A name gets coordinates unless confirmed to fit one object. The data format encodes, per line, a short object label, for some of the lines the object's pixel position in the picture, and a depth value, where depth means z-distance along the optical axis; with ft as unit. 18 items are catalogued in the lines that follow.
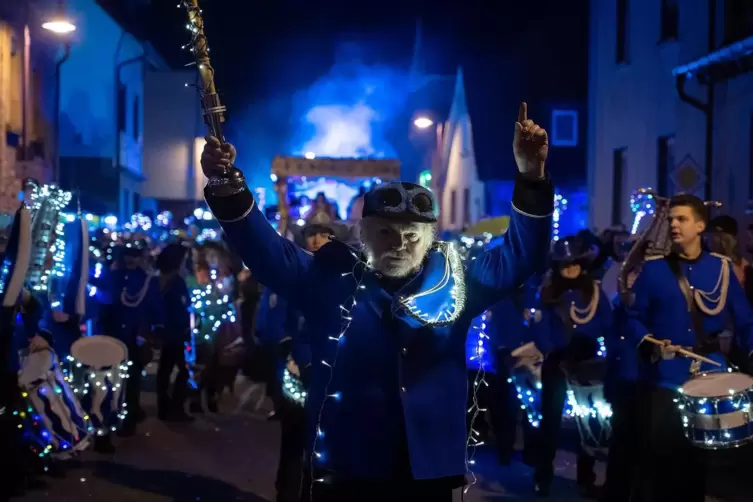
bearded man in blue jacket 12.78
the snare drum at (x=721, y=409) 18.85
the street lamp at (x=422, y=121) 142.41
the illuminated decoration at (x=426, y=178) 143.43
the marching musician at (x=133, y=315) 38.60
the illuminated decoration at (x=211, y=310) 45.09
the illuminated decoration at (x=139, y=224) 92.07
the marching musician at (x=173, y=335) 41.50
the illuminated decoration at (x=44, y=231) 30.25
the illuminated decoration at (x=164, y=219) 117.26
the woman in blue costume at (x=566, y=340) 28.68
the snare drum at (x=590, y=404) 27.48
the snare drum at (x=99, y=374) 33.45
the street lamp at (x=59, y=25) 53.36
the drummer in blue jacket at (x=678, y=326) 20.84
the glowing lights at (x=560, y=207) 75.87
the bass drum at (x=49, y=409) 28.60
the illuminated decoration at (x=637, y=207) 32.56
